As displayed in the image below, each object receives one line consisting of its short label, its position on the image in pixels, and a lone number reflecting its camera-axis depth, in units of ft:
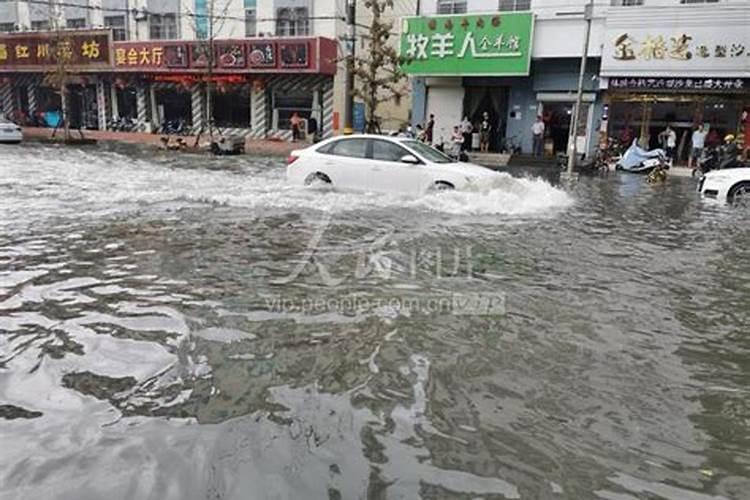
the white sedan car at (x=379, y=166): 39.78
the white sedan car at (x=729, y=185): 45.29
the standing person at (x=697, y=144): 72.64
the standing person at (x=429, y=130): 84.52
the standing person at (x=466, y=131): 84.53
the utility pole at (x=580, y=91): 63.98
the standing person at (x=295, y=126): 100.50
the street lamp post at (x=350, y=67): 62.00
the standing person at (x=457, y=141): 79.67
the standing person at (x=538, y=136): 80.59
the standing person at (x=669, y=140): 75.00
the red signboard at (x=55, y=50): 107.04
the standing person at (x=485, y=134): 85.15
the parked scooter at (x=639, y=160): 68.59
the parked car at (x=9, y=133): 88.84
